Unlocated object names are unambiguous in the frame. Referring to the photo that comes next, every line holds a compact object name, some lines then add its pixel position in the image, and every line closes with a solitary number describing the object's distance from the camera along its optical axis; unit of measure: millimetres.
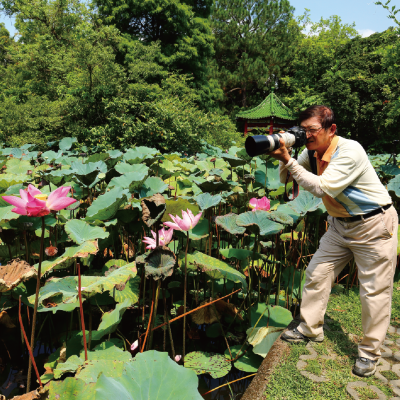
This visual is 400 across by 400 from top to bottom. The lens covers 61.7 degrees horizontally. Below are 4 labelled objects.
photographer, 1506
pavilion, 18406
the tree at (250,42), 21422
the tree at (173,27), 12562
